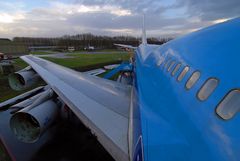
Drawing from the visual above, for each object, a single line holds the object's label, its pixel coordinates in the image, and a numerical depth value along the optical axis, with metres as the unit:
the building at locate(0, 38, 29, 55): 50.06
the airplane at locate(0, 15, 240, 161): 1.99
